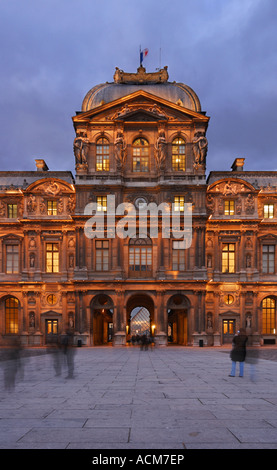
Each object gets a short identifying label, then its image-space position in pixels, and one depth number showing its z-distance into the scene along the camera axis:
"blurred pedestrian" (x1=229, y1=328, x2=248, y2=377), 17.72
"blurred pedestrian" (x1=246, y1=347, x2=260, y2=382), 17.78
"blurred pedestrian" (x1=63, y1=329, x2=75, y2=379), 18.33
